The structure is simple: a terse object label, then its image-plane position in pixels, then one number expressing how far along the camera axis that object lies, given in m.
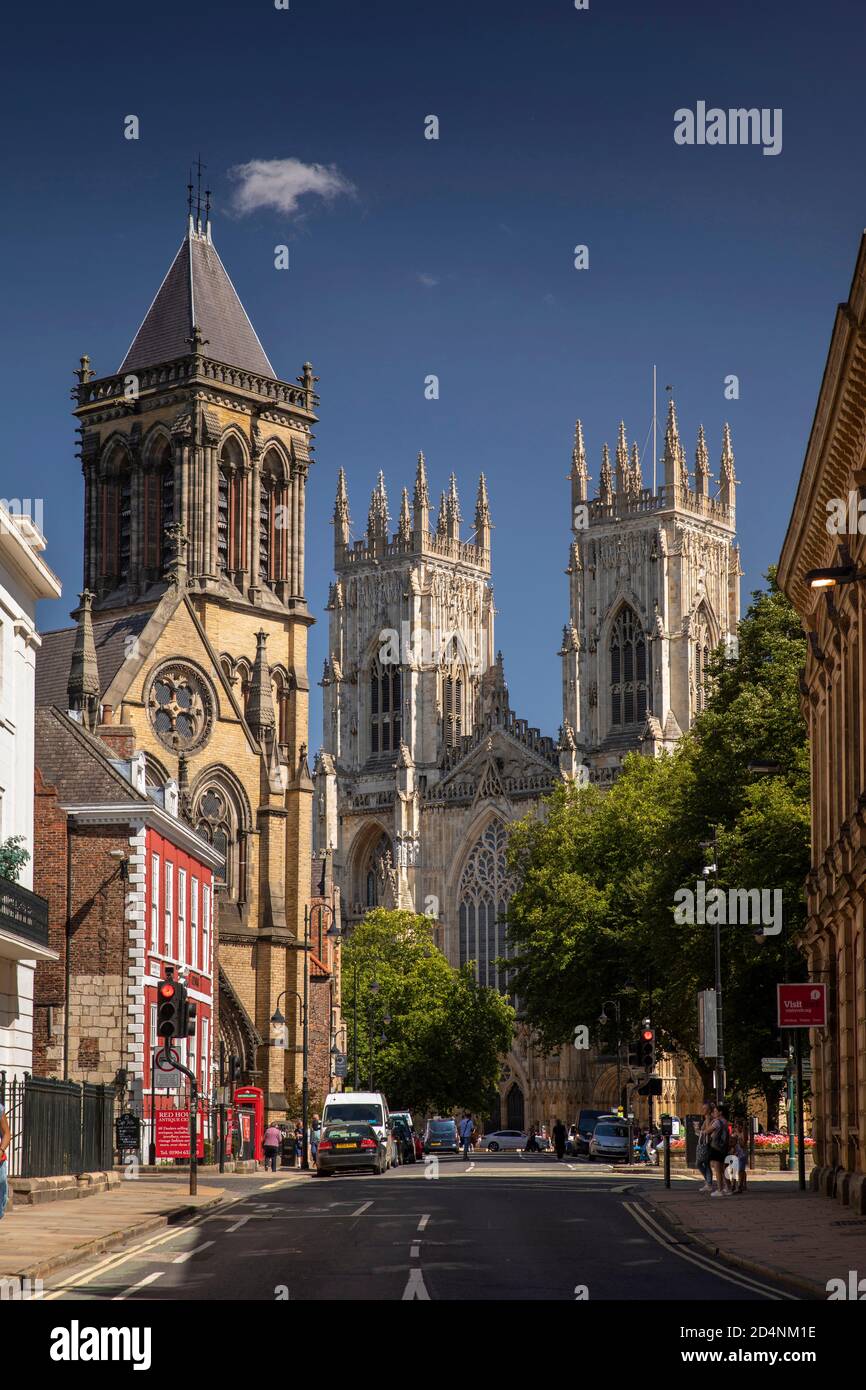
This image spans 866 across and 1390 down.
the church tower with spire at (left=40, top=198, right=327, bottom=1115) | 67.12
